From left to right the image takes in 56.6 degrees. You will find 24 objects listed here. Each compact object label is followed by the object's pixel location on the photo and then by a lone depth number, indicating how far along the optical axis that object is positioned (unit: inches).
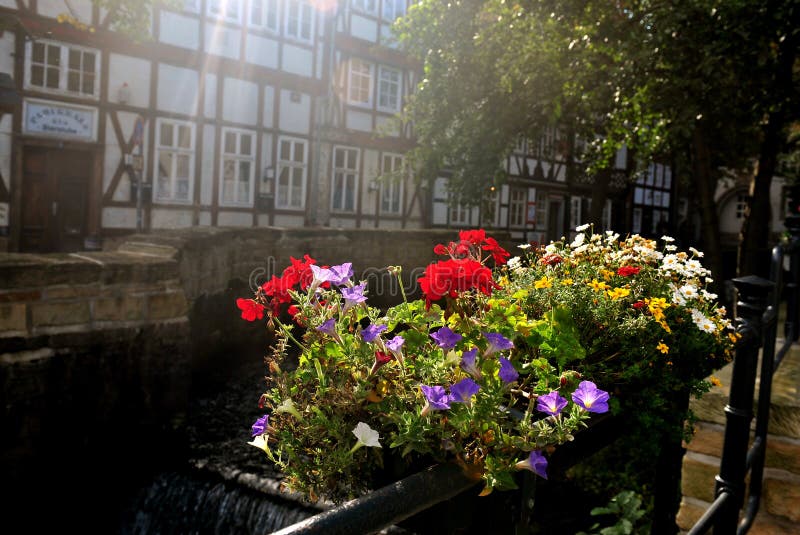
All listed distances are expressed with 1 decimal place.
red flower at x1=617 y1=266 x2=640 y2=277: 81.1
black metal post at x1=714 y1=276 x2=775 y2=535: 93.6
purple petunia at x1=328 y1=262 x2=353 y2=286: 56.6
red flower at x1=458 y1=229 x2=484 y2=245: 71.6
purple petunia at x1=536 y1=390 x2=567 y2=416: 45.6
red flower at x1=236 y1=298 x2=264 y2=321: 59.3
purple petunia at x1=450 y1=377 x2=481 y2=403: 43.8
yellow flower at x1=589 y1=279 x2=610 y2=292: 71.9
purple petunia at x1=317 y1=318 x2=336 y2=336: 50.1
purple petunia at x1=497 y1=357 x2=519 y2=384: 47.7
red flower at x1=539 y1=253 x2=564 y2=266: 86.1
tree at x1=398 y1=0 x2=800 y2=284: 338.3
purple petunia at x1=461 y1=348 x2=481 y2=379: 47.1
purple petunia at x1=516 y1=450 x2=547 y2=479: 43.8
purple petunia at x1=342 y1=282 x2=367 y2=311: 53.6
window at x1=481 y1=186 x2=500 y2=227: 606.5
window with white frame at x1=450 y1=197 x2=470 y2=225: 815.1
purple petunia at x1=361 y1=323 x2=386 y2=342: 49.3
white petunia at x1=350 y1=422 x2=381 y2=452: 44.0
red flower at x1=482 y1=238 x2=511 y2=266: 74.3
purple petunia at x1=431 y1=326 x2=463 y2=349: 49.1
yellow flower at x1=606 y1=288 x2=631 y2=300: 69.8
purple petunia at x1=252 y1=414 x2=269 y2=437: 49.4
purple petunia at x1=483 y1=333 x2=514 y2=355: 49.7
